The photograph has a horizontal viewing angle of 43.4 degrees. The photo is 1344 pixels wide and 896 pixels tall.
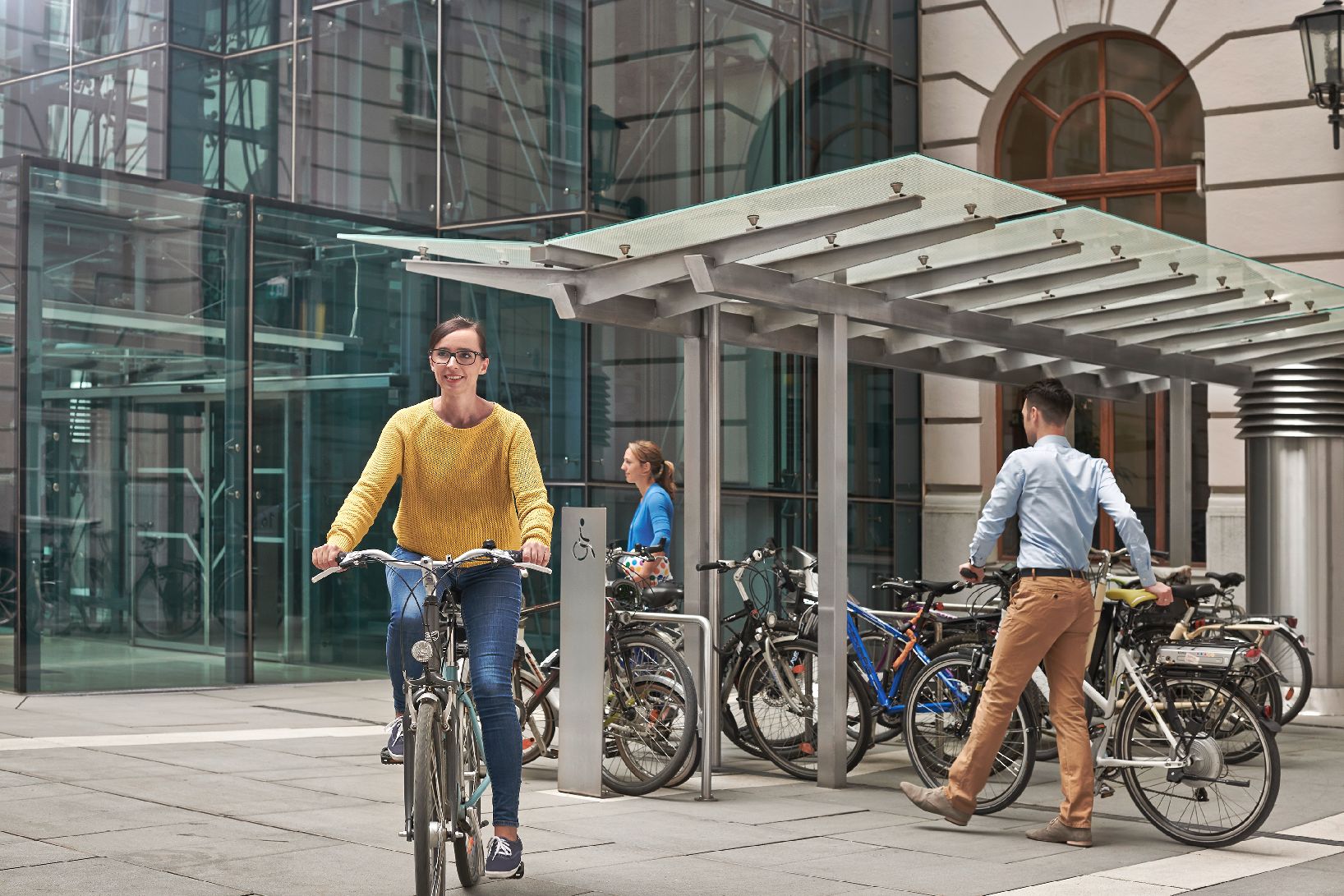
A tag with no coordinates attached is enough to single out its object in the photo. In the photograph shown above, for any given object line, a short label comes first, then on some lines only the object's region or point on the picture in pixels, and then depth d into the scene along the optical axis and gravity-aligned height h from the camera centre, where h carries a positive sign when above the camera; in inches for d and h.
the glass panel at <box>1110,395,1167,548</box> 657.0 +11.5
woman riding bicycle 209.2 -1.7
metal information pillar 303.6 -26.4
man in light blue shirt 271.6 -20.6
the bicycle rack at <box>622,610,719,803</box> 308.3 -38.3
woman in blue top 386.6 -0.3
